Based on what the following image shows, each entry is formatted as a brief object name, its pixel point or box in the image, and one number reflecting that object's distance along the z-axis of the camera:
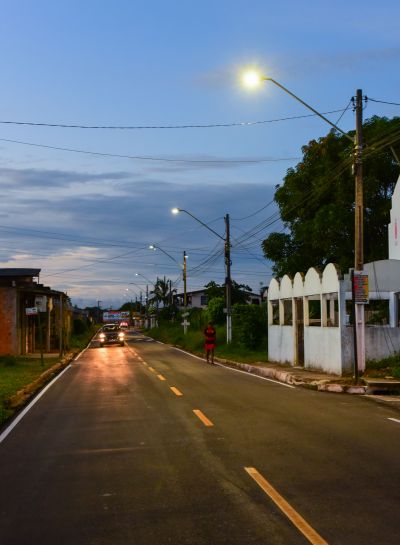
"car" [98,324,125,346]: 54.53
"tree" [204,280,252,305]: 60.44
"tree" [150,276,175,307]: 104.31
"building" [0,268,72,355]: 35.97
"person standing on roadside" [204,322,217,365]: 30.42
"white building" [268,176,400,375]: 21.77
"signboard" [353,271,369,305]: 18.89
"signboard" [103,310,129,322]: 123.69
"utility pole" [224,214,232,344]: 40.00
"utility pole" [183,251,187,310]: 61.02
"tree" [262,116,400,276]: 34.91
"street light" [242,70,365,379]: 18.67
